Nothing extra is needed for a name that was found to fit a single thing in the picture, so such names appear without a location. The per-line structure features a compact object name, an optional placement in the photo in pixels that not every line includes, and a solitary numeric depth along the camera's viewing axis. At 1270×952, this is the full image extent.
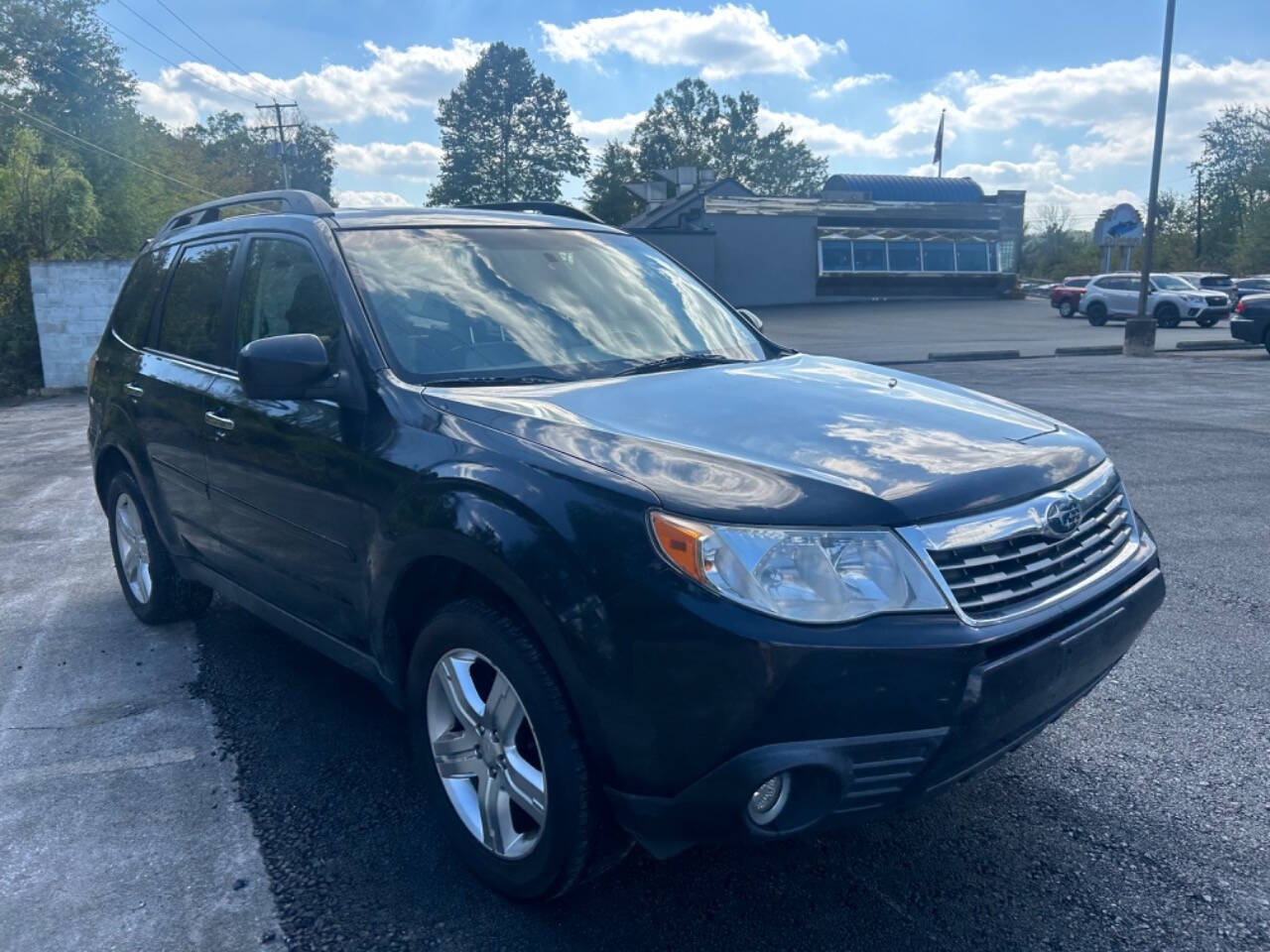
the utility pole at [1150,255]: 20.92
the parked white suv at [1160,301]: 32.41
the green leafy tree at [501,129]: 79.25
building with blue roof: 45.00
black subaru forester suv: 2.35
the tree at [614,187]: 77.94
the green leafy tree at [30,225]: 20.14
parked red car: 38.44
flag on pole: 65.75
